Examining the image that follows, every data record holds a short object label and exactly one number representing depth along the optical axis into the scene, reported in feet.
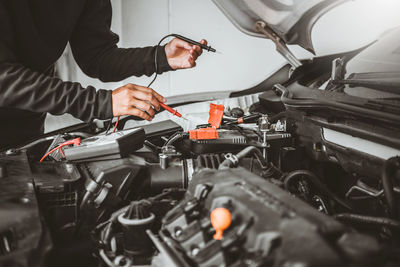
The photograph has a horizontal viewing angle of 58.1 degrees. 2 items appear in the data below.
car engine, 1.67
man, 3.57
